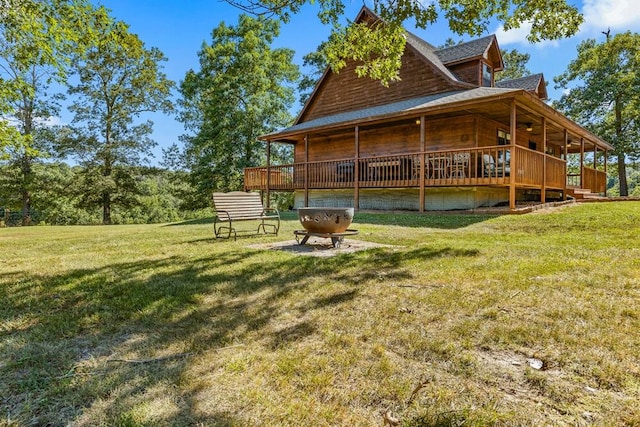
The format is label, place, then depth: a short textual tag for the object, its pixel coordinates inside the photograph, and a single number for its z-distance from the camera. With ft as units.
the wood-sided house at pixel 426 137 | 38.58
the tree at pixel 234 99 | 80.28
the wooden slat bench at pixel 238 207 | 24.32
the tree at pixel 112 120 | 81.30
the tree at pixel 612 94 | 79.66
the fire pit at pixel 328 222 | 19.54
